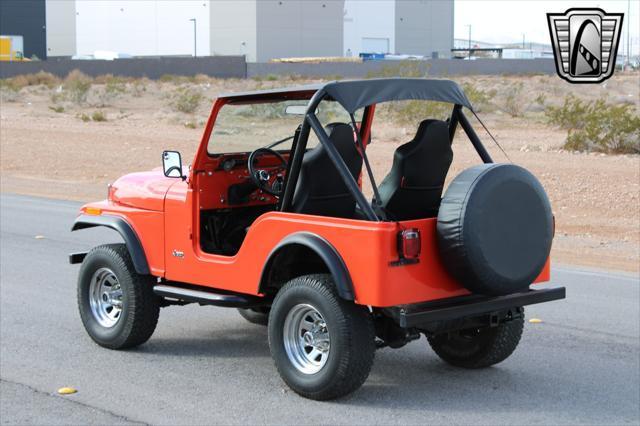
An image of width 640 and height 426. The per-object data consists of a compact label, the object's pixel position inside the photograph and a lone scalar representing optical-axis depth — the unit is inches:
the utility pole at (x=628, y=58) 2635.3
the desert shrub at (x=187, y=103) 1674.5
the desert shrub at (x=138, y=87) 2109.1
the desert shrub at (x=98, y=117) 1552.7
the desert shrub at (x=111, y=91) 1951.3
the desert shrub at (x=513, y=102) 1563.7
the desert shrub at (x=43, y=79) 2425.0
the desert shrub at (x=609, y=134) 978.7
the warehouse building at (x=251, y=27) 3324.3
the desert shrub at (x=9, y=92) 2011.0
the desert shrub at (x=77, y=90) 1917.3
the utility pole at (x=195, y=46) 3412.9
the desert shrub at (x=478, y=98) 1387.8
